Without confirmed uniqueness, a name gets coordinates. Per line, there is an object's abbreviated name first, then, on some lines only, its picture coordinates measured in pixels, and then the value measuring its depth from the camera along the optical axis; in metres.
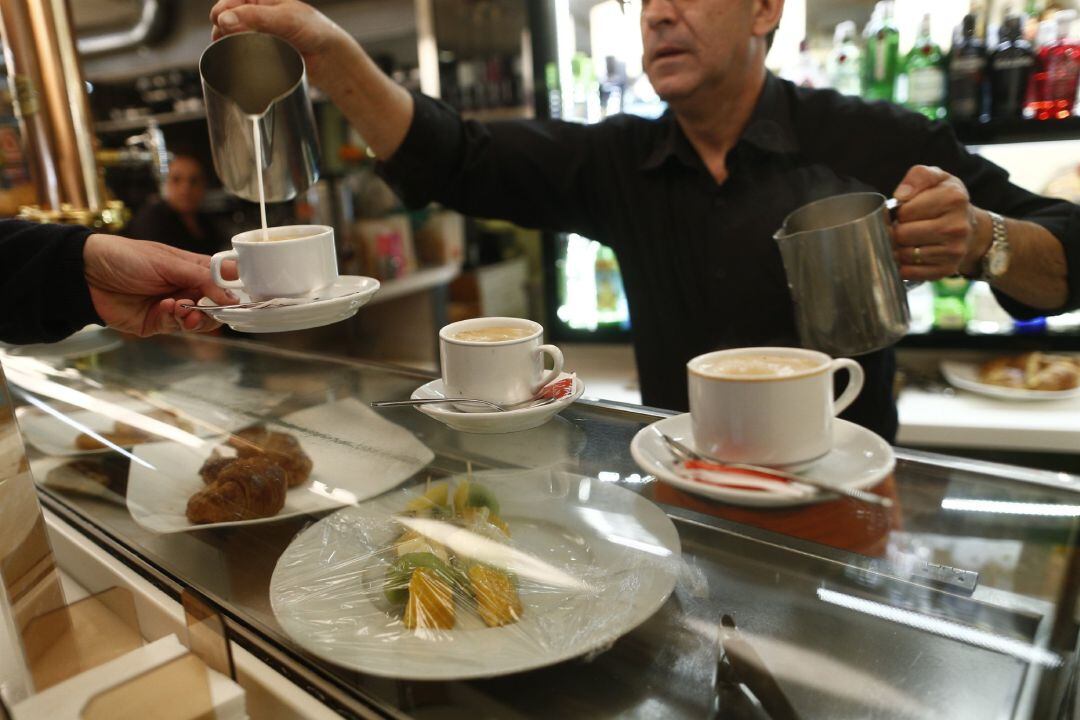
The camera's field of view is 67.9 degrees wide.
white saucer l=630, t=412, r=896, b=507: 0.55
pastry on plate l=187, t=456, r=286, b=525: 0.86
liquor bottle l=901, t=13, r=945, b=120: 2.34
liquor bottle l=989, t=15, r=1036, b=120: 2.20
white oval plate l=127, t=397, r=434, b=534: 0.86
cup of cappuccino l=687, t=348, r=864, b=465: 0.54
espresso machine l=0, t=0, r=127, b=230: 1.20
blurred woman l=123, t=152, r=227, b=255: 1.23
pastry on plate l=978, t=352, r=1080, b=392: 2.22
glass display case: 0.57
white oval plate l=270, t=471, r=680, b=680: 0.62
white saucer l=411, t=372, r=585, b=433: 0.68
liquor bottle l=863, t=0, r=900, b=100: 2.39
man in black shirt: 1.34
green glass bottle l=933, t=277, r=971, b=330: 2.52
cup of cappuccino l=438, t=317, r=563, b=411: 0.66
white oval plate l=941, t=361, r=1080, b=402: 2.18
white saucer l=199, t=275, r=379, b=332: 0.73
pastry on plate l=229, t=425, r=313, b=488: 0.90
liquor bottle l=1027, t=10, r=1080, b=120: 2.19
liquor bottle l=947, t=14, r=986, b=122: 2.27
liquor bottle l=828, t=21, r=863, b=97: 2.44
